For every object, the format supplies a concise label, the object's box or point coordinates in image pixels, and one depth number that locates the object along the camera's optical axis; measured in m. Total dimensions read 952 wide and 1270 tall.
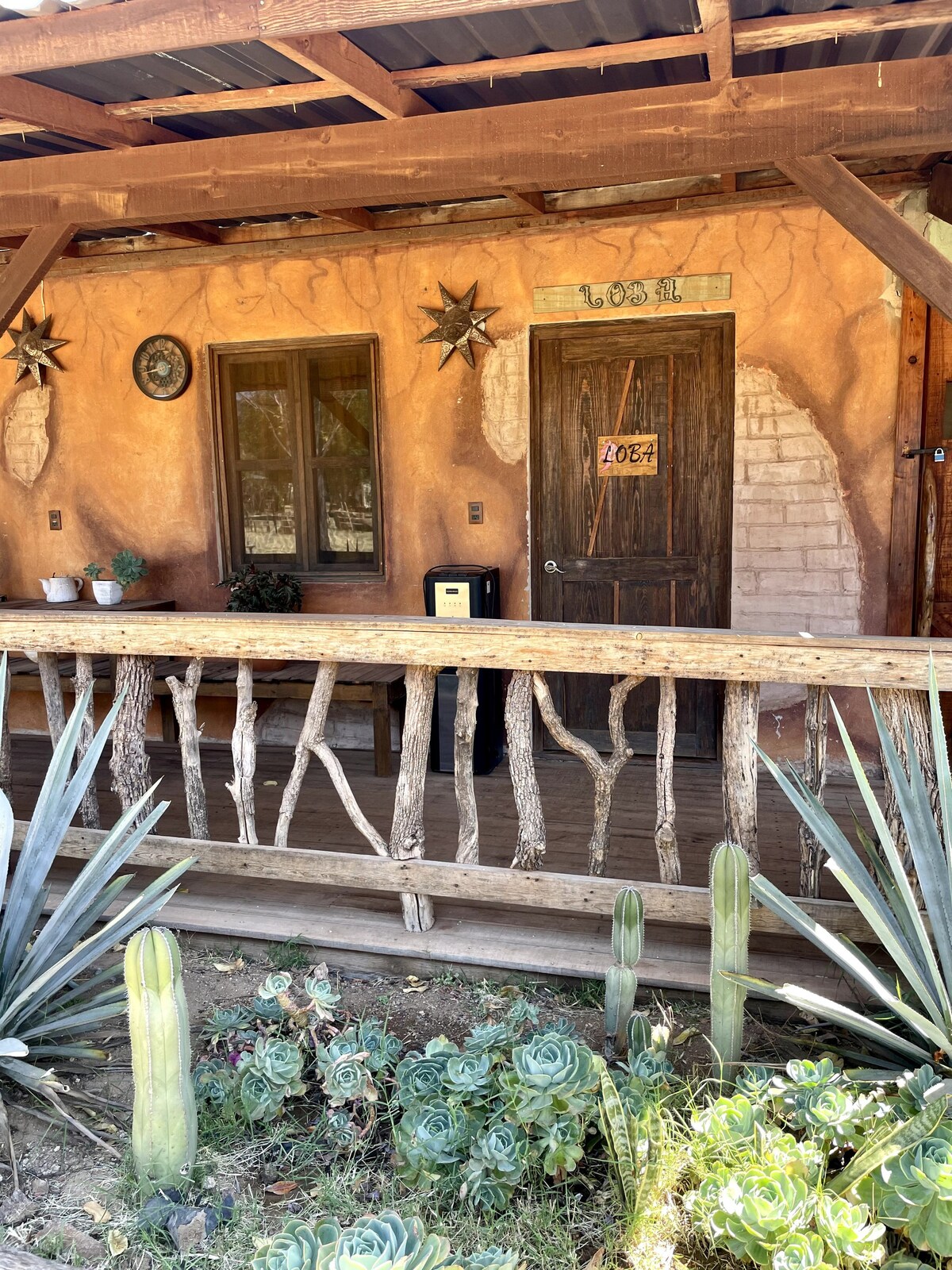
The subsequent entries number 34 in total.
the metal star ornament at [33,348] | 5.89
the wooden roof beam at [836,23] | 2.69
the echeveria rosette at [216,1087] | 2.51
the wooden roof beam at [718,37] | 2.45
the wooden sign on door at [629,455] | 5.02
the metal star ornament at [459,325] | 5.09
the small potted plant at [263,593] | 5.33
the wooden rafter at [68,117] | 3.05
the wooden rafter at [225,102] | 3.25
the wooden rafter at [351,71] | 2.62
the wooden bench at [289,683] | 4.97
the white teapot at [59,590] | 5.81
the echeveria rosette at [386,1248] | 1.65
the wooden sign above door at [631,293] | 4.73
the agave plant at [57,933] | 2.42
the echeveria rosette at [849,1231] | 1.72
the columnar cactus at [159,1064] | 2.08
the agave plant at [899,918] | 2.10
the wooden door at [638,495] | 4.92
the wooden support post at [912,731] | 2.64
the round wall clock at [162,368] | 5.65
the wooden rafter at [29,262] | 3.62
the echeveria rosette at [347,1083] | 2.37
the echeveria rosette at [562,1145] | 2.11
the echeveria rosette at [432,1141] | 2.16
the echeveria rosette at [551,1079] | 2.11
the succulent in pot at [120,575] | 5.61
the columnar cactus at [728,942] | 2.25
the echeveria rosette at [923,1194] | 1.74
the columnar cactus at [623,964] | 2.42
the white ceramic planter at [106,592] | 5.59
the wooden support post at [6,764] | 3.56
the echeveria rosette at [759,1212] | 1.73
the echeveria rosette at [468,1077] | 2.23
